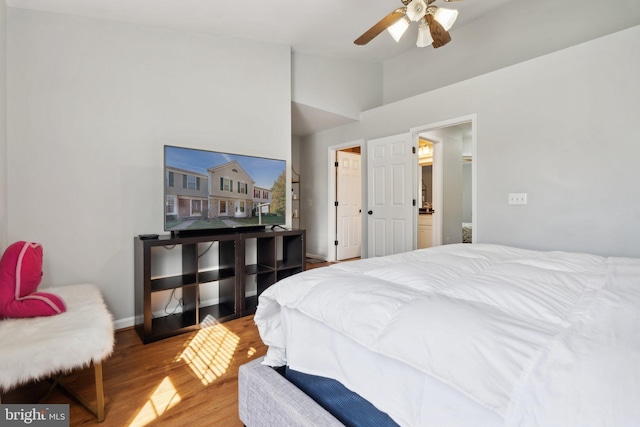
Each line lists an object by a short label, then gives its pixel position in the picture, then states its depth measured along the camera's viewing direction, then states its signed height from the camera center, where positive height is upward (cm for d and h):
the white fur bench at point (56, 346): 124 -59
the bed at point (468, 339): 56 -31
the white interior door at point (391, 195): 406 +20
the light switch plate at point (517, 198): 304 +10
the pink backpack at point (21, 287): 152 -39
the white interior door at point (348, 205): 530 +7
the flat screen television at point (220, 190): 252 +18
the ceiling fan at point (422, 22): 232 +149
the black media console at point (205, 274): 239 -59
